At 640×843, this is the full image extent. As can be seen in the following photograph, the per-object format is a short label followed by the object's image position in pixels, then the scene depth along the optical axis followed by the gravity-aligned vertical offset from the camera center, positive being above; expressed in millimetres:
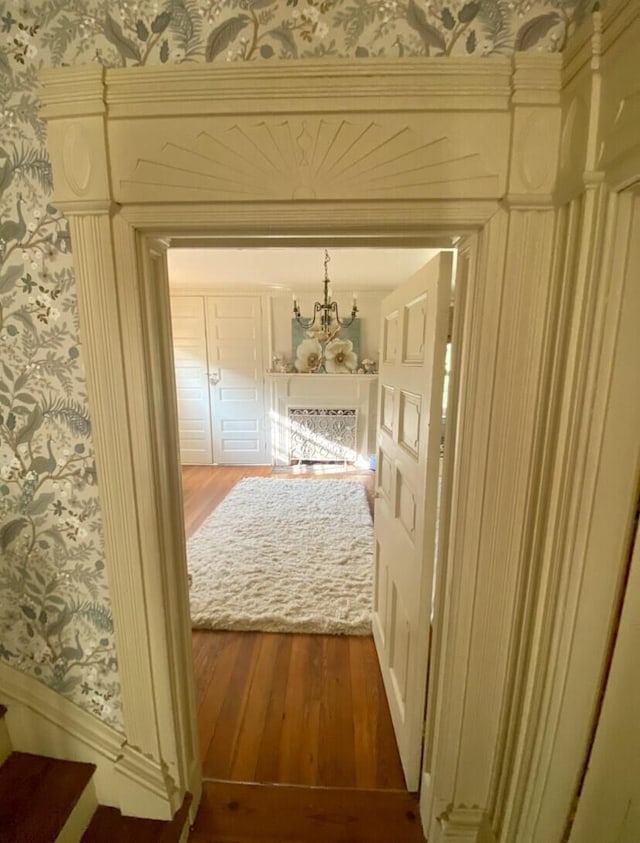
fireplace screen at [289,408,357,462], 5270 -1222
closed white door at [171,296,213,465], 5180 -450
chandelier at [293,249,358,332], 4914 +329
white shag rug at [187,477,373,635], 2266 -1603
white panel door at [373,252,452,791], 1130 -483
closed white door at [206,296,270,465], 5188 -434
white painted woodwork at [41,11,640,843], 779 +226
